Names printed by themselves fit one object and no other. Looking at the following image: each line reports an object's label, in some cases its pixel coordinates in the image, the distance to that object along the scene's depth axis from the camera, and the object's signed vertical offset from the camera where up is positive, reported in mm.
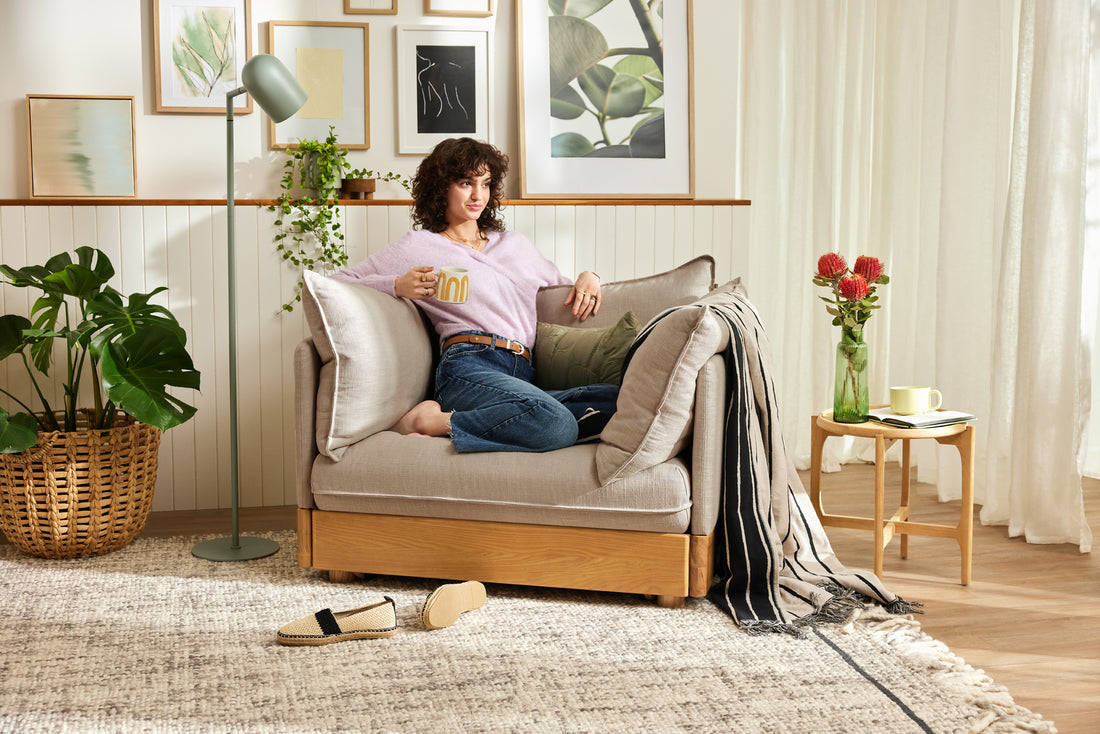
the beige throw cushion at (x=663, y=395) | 2232 -334
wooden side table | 2488 -613
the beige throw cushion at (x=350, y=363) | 2402 -287
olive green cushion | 2717 -295
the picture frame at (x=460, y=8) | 3365 +849
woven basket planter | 2633 -677
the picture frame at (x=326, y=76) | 3314 +599
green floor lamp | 2605 +306
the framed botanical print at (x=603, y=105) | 3426 +525
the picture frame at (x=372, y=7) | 3328 +836
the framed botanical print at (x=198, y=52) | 3227 +661
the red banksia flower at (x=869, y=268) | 2590 -37
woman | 2420 -165
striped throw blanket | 2279 -677
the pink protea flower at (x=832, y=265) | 2598 -30
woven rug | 1755 -850
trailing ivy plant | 3225 +120
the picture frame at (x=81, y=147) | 3156 +331
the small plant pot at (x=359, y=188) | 3303 +211
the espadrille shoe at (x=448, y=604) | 2156 -803
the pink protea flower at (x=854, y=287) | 2545 -88
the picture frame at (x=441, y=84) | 3383 +586
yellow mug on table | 2590 -389
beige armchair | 2273 -564
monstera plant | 2524 -273
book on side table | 2500 -432
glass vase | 2568 -337
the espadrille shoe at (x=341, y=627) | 2088 -823
